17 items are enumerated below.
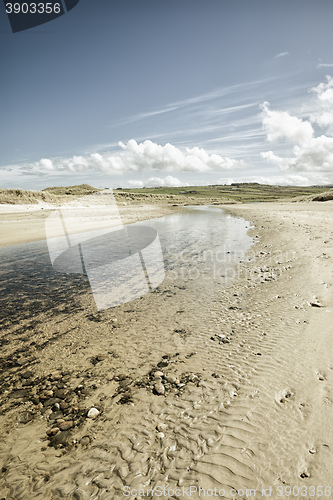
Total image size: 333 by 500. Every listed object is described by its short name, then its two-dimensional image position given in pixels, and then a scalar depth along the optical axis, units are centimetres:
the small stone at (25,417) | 439
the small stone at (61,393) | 490
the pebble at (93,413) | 437
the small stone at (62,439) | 387
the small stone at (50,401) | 474
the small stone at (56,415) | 442
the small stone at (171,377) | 516
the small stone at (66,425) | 416
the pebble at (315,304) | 772
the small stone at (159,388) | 487
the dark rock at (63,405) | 461
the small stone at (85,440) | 385
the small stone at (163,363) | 572
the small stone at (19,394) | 499
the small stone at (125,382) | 515
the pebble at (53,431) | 407
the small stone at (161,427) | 401
